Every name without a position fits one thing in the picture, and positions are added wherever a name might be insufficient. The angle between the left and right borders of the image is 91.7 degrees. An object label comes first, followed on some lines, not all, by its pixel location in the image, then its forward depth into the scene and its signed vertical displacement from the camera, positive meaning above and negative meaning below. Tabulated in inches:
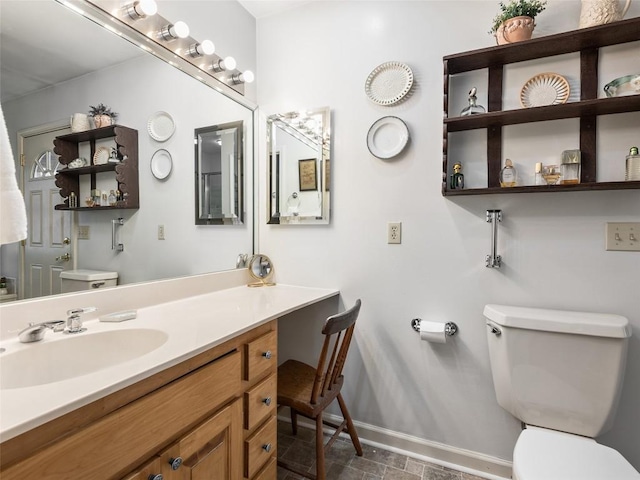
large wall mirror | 39.6 +16.7
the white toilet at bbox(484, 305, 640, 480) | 41.7 -21.7
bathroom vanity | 22.9 -16.1
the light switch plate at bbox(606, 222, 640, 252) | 48.6 -0.3
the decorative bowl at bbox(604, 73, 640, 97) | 45.1 +22.0
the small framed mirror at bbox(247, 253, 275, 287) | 76.0 -8.5
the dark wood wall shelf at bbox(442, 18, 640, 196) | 45.9 +19.6
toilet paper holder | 58.9 -17.9
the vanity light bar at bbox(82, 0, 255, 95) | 48.0 +35.1
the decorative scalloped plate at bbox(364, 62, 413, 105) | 61.4 +30.7
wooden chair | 48.7 -27.4
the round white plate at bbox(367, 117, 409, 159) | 62.0 +19.9
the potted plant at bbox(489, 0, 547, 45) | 49.2 +34.3
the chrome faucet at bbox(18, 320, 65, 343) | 35.5 -11.2
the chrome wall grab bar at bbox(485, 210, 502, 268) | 54.9 -0.6
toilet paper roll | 56.8 -18.0
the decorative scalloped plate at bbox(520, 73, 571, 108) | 51.5 +24.3
